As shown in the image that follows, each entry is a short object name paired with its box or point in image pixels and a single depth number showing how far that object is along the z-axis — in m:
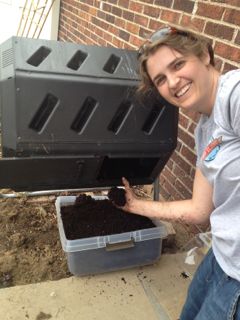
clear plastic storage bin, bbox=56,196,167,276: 2.11
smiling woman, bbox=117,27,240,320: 1.24
